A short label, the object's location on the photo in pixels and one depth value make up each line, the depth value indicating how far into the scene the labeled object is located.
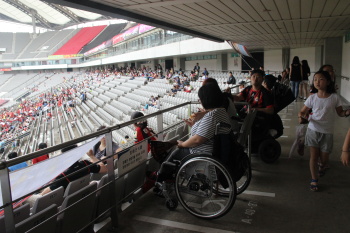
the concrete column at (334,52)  10.66
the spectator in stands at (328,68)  4.15
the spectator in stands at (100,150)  3.97
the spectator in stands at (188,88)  14.15
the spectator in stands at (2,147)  17.48
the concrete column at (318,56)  14.57
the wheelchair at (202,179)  2.46
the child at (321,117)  3.12
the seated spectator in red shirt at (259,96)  4.02
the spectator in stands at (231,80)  12.38
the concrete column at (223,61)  23.72
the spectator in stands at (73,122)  21.62
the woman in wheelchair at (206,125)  2.57
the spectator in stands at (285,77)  9.79
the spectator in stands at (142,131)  3.56
